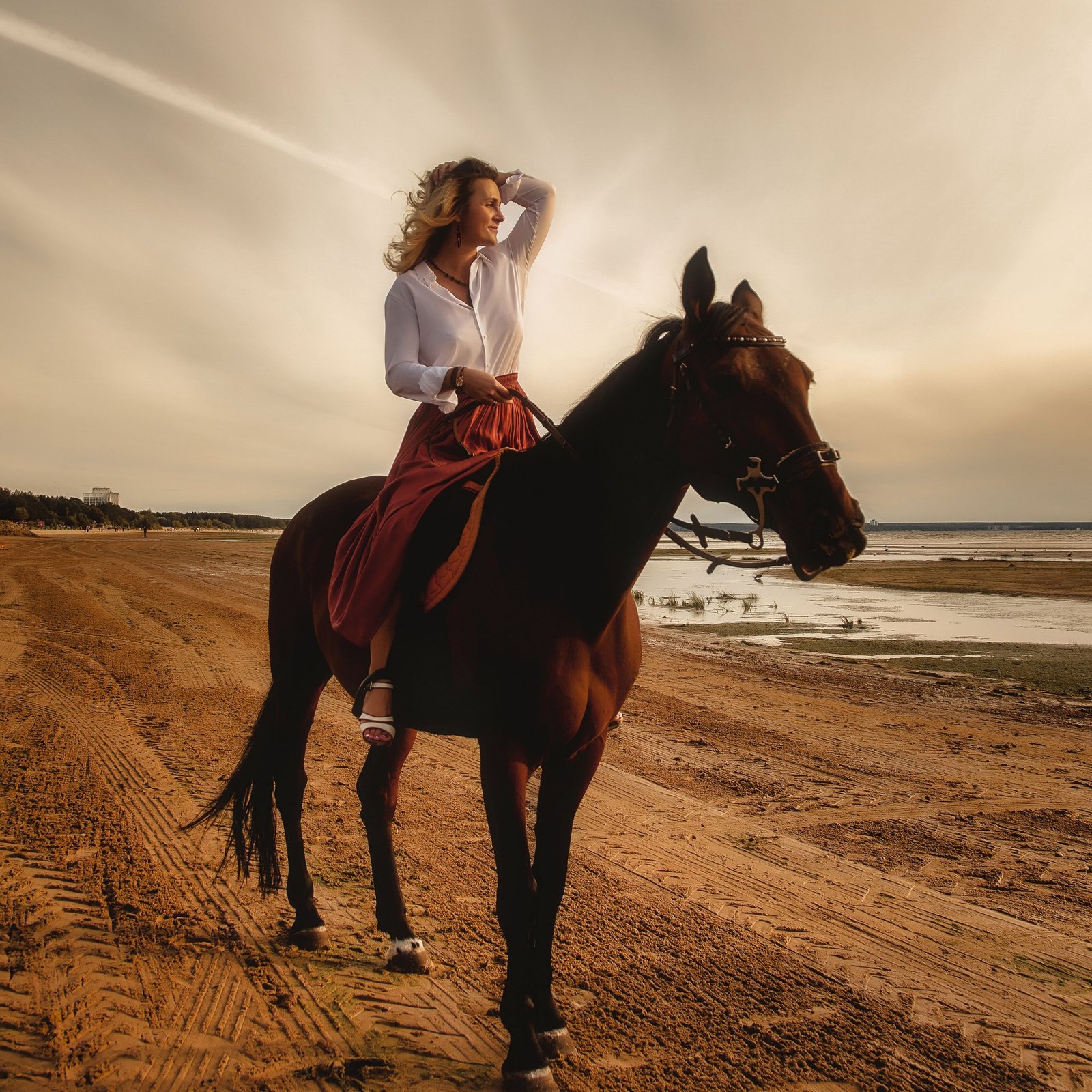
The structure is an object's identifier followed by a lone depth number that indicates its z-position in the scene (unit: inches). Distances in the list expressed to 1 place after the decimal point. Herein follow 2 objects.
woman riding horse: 107.2
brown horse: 85.4
